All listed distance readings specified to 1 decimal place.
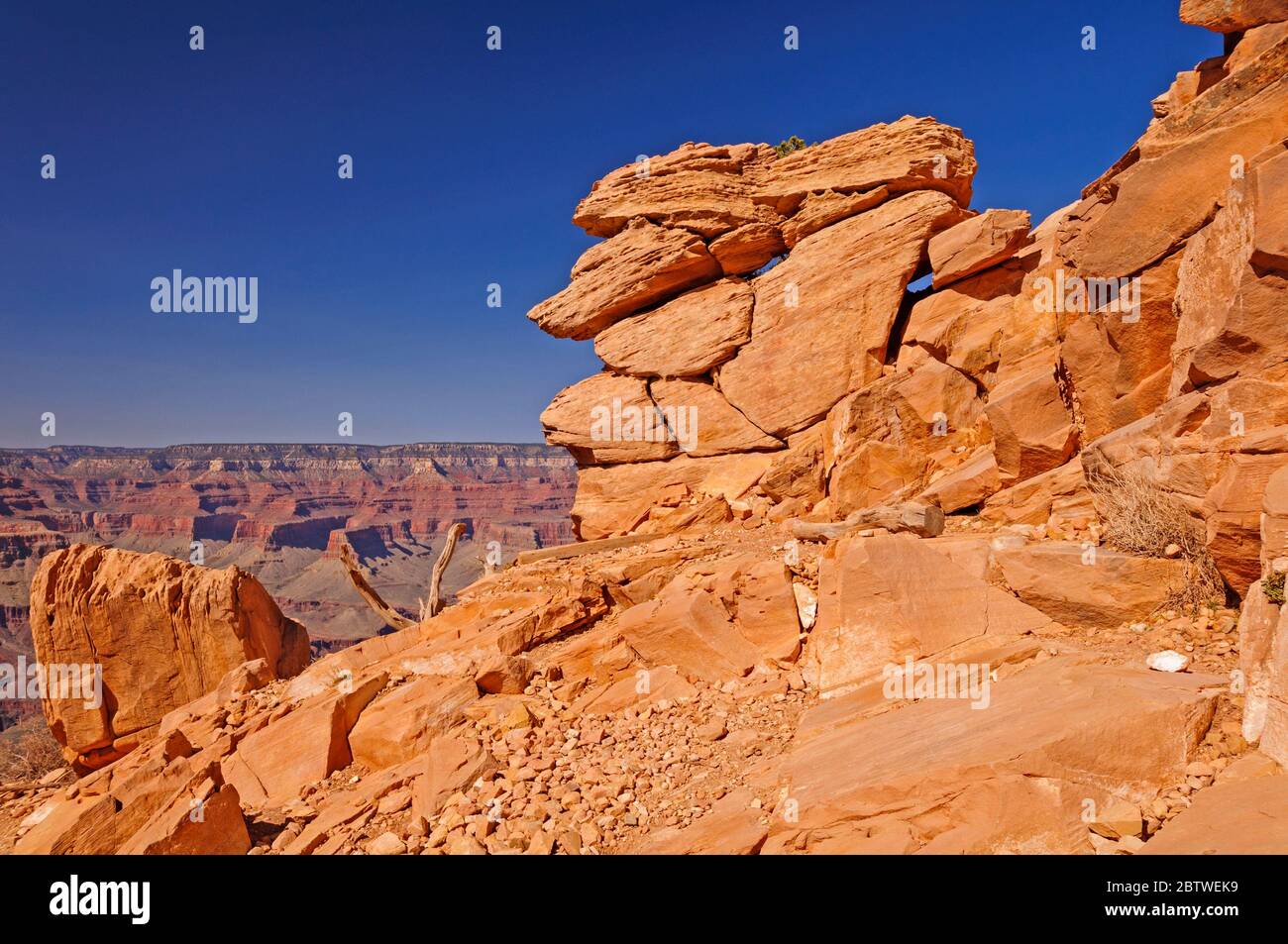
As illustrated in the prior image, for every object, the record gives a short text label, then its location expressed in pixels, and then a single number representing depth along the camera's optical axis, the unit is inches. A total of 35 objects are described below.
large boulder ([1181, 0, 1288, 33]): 394.9
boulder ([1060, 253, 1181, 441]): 420.2
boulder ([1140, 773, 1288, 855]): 177.8
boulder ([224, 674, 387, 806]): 411.2
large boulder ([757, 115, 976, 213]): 739.4
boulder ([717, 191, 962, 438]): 719.7
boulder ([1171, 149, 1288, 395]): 314.2
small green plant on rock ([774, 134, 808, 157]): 880.9
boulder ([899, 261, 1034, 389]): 612.4
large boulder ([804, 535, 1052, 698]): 343.3
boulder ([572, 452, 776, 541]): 745.6
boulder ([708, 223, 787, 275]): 812.0
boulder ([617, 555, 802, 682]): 414.0
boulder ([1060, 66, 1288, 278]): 374.9
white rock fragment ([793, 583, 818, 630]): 420.8
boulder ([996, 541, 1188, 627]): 317.4
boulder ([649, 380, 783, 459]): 765.9
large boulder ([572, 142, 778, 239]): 821.9
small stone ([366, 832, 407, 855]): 295.9
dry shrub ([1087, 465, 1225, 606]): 307.4
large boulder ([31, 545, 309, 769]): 649.0
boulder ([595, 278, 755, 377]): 799.1
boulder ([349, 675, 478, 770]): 410.0
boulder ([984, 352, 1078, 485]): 475.8
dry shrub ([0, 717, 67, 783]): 770.2
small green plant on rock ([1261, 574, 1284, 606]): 234.7
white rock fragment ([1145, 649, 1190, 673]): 268.4
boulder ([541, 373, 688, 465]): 806.5
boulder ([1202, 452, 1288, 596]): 271.4
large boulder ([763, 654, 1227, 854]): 217.8
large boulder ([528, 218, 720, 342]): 822.5
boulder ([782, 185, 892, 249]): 763.4
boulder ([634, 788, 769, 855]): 250.4
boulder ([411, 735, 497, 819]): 330.6
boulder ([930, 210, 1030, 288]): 654.5
